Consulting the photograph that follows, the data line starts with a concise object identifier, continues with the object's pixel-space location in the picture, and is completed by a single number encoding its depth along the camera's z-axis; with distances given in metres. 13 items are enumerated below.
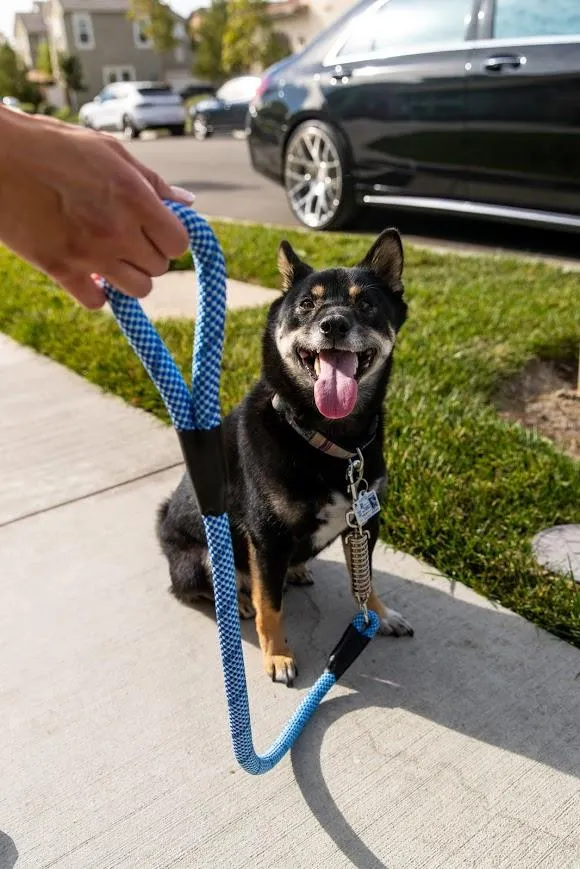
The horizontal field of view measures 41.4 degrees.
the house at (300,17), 41.91
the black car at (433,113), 5.45
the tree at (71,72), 49.62
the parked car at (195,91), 40.06
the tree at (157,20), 46.62
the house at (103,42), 52.16
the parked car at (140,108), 28.77
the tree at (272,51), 41.62
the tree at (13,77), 48.66
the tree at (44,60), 57.53
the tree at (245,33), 40.38
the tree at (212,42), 46.09
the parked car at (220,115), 25.17
